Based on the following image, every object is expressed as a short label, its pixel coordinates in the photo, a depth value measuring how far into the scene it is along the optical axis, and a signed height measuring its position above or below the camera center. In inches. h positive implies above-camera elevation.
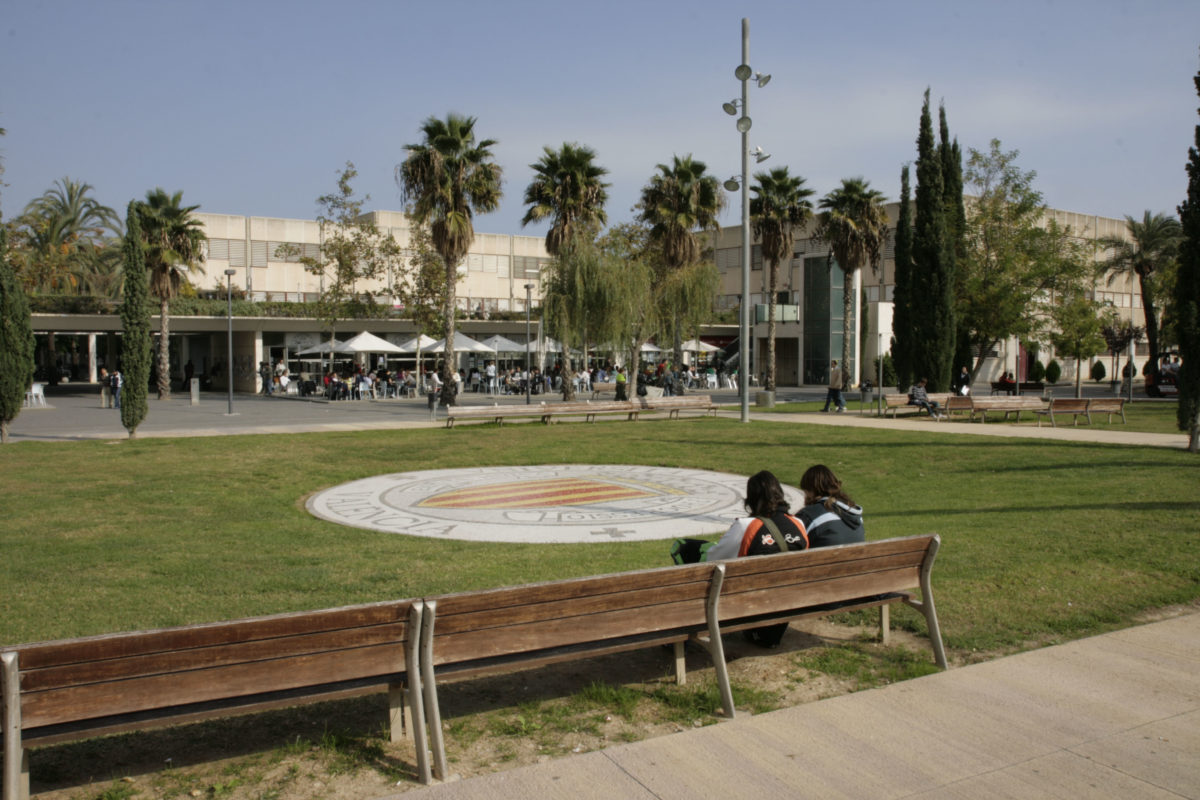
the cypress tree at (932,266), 1336.1 +158.3
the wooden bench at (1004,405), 989.2 -36.7
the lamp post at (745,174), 885.2 +203.2
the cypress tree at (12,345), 748.6 +18.0
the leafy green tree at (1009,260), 1259.8 +159.6
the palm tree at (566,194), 1403.8 +277.1
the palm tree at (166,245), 1560.0 +215.9
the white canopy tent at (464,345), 1718.8 +45.4
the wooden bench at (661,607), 160.4 -48.1
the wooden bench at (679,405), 1046.4 -41.1
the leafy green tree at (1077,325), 1286.9 +68.0
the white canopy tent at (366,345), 1680.6 +43.6
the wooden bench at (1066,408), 914.1 -36.6
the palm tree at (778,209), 1638.8 +296.5
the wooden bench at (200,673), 131.0 -48.2
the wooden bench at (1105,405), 934.4 -34.7
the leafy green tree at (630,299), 1325.0 +109.1
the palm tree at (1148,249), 2073.1 +295.3
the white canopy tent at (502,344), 1899.6 +52.6
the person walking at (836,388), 1128.2 -22.1
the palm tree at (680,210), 1526.8 +274.7
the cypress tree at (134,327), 765.3 +34.4
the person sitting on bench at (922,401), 1035.9 -34.7
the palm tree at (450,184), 1339.8 +278.6
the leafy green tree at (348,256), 1732.3 +220.7
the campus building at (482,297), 1932.8 +193.4
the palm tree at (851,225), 1653.5 +270.5
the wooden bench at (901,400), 1037.8 -34.3
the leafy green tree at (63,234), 2050.9 +332.6
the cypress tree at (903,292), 1560.0 +137.2
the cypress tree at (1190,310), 619.2 +43.0
